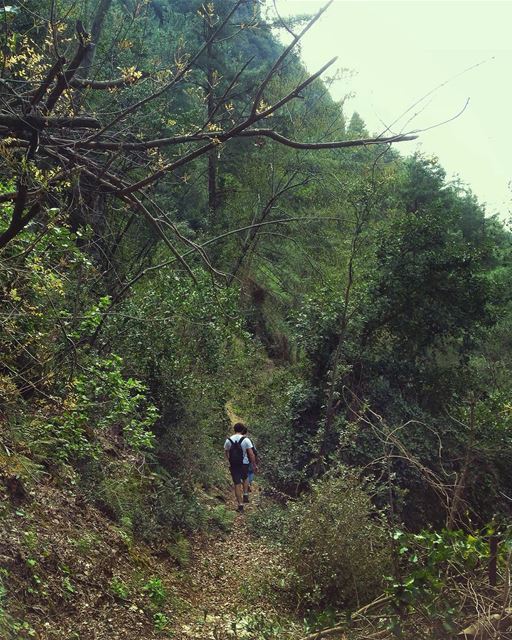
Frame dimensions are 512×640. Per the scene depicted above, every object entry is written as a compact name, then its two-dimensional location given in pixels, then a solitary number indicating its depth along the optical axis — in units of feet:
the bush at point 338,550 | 23.57
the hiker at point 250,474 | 38.32
